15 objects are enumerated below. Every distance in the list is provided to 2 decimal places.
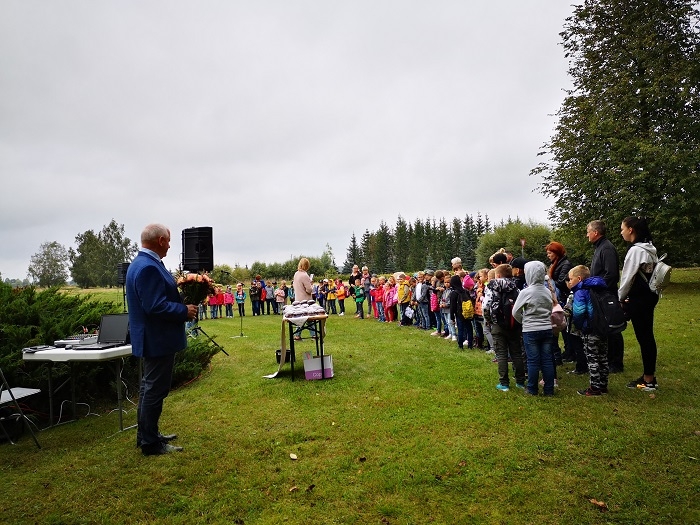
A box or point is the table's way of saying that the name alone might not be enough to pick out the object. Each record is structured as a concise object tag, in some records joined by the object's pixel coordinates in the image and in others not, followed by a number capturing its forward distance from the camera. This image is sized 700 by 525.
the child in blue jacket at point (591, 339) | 5.10
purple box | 6.55
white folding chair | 4.22
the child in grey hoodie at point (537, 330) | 5.14
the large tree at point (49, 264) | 73.44
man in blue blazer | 3.72
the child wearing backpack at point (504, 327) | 5.62
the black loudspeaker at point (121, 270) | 14.99
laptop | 4.61
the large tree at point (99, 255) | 74.31
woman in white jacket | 5.11
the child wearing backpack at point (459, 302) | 8.65
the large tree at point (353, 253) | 91.84
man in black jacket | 5.37
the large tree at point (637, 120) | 15.41
